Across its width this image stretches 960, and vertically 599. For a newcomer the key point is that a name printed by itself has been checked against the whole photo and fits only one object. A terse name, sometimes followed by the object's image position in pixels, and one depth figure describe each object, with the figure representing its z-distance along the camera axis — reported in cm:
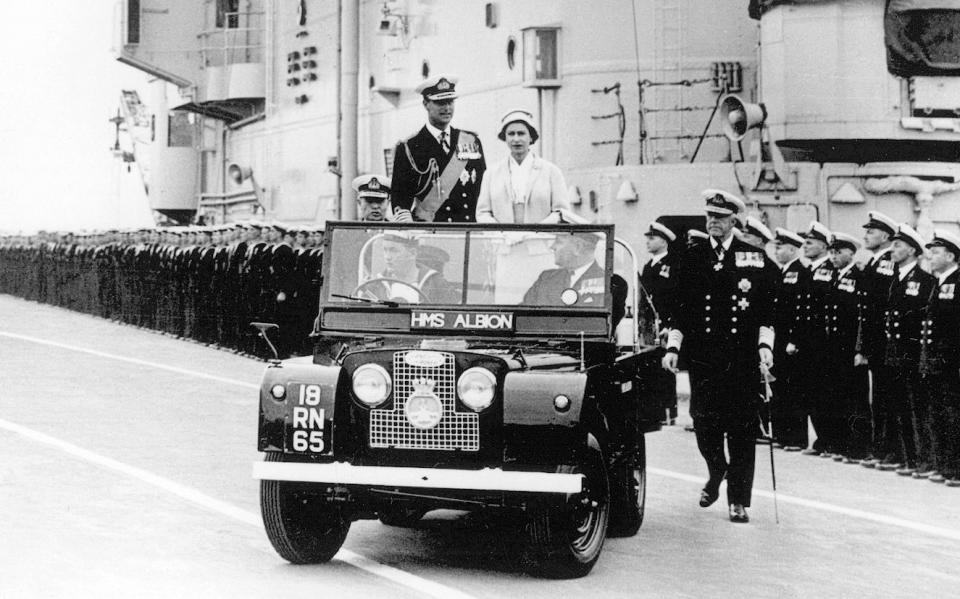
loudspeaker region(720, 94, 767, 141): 1644
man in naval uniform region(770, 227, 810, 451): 1214
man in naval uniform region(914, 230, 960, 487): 1032
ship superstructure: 1625
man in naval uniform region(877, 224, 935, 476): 1068
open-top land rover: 659
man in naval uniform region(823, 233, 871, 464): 1160
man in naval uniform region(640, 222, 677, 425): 1295
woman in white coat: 833
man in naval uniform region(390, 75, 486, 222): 849
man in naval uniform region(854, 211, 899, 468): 1122
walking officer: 855
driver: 739
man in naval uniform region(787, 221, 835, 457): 1191
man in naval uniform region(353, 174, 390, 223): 1294
